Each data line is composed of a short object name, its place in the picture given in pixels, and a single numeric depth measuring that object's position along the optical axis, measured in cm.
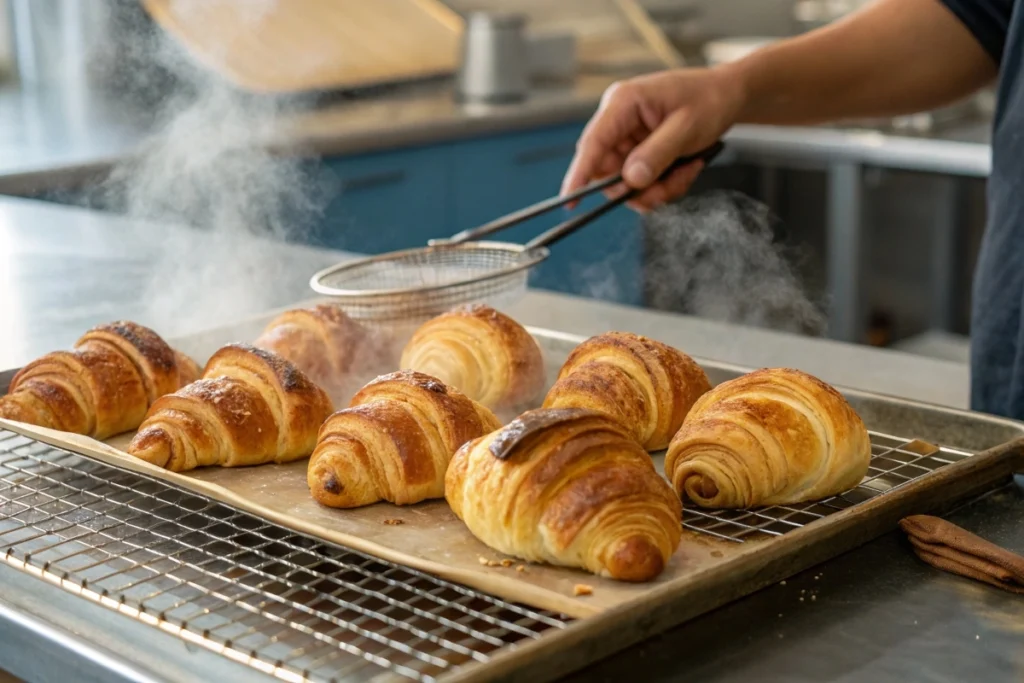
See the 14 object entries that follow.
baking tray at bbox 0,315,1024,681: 115
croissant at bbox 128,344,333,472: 138
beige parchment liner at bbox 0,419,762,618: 119
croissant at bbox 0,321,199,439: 145
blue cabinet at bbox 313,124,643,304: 285
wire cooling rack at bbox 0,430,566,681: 116
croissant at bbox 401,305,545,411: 150
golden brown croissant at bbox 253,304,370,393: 154
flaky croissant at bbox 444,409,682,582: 122
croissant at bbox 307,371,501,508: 133
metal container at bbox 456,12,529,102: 414
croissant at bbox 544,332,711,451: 141
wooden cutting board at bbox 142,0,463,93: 312
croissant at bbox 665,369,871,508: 131
